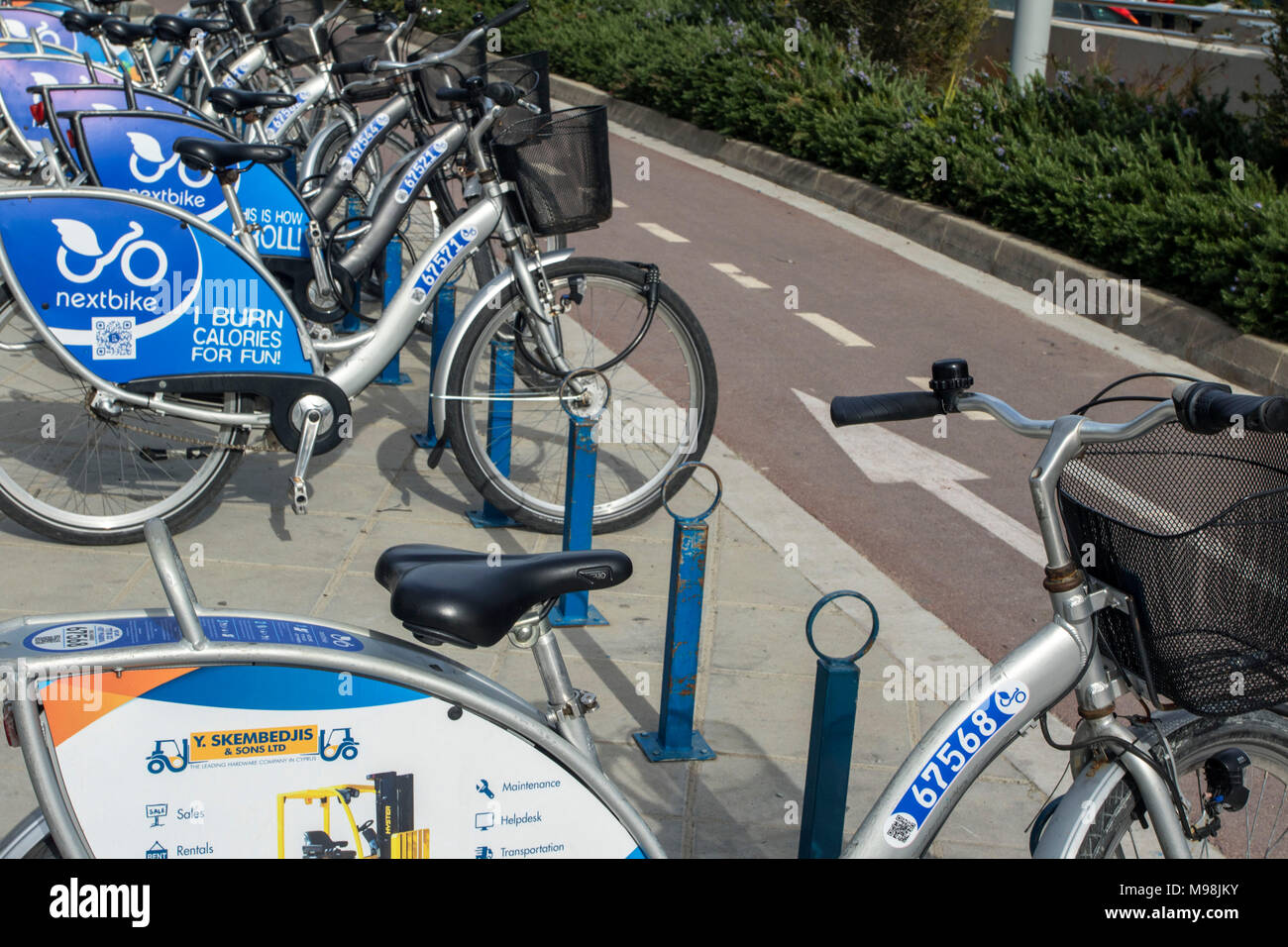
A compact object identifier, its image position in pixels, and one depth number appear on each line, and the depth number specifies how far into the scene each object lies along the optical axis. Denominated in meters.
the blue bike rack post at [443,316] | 5.91
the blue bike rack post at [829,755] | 2.85
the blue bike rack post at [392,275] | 6.52
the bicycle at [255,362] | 4.45
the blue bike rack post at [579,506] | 4.45
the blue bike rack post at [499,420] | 5.09
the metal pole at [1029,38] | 12.09
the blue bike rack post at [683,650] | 3.70
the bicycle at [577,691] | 2.02
